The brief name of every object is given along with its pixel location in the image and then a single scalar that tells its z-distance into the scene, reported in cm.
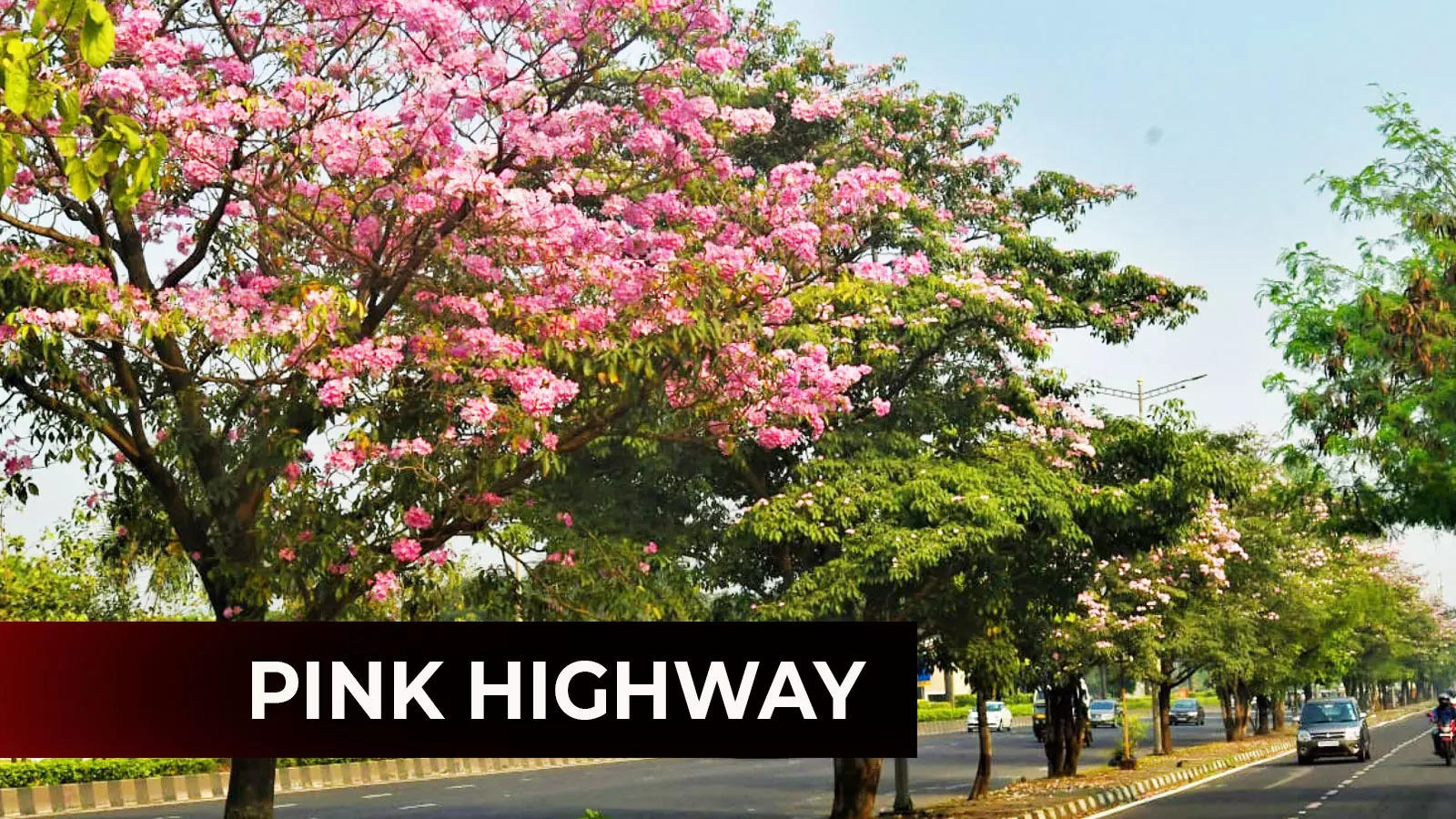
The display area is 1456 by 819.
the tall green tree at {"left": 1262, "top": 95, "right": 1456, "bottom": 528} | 2503
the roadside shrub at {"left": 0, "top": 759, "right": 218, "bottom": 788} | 3175
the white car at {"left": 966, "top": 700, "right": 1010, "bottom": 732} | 8238
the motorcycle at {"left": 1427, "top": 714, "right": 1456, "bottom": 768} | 4638
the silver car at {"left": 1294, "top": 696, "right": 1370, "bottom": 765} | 4778
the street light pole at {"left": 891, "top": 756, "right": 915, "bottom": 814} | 2596
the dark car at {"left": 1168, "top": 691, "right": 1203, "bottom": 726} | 9588
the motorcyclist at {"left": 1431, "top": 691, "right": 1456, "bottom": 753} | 4662
